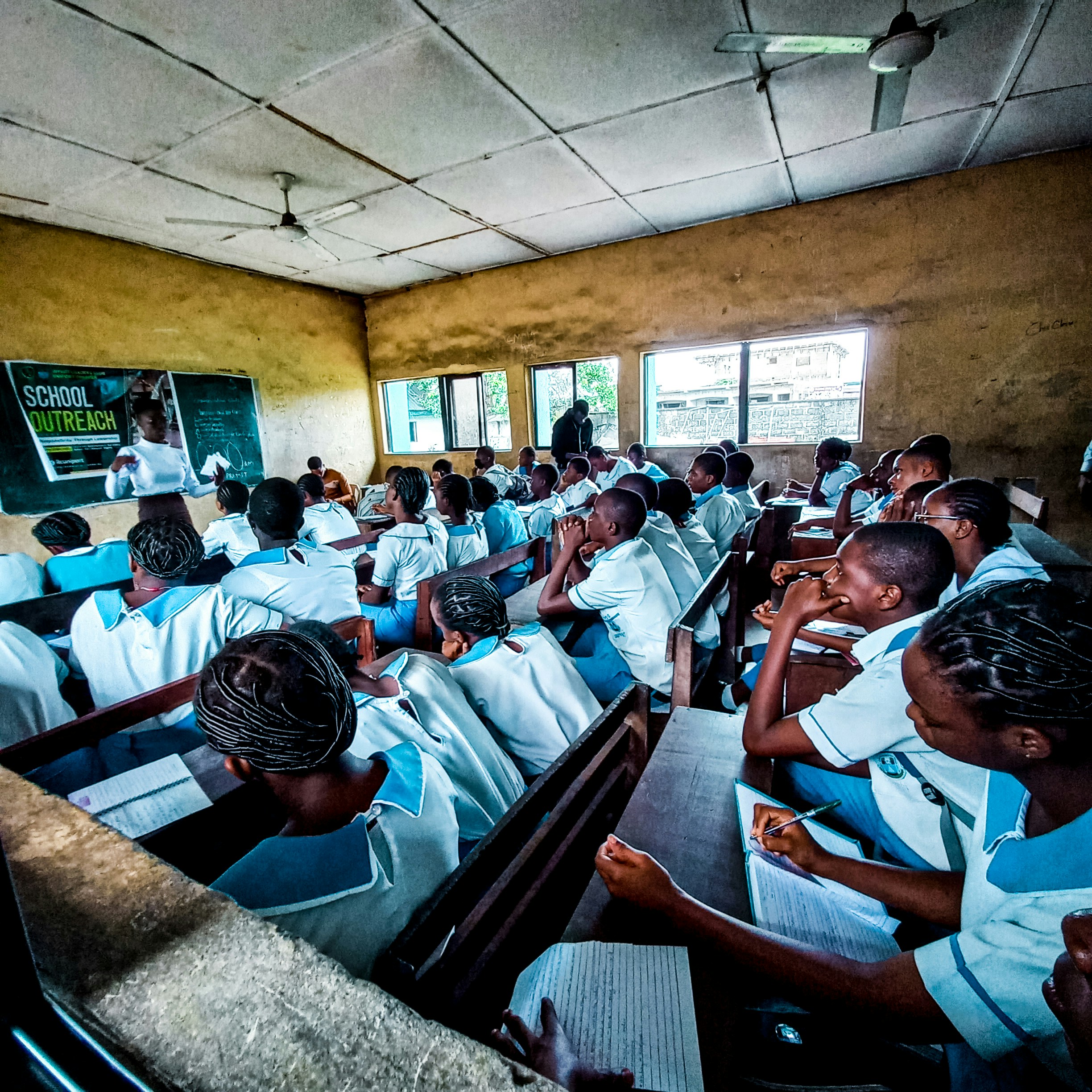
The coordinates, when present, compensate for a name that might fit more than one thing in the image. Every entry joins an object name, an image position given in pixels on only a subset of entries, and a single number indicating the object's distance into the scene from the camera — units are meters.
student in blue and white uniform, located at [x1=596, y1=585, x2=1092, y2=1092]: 0.64
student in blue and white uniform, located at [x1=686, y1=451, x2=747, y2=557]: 3.97
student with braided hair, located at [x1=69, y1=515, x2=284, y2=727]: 1.78
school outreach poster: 5.10
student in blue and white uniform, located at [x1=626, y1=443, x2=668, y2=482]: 5.77
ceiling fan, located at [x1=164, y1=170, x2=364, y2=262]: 4.55
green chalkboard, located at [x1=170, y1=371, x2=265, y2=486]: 6.34
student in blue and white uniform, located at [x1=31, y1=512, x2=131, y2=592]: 2.79
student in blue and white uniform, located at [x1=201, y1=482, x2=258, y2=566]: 3.68
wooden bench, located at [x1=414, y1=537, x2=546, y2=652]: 2.54
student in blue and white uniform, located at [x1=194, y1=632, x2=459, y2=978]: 0.75
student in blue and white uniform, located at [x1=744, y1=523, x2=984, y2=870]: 1.11
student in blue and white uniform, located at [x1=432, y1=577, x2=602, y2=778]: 1.63
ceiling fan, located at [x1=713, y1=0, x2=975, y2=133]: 2.60
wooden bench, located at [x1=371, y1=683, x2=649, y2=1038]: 0.70
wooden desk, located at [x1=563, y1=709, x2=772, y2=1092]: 0.74
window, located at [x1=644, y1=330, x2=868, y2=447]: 5.73
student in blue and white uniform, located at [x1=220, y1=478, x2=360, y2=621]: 2.38
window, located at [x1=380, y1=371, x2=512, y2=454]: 7.89
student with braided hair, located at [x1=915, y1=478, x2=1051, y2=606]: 2.00
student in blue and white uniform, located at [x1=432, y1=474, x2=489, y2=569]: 3.38
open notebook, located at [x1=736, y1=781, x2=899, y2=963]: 0.86
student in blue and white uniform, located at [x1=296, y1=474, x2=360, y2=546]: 3.84
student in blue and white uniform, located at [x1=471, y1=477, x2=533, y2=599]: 3.72
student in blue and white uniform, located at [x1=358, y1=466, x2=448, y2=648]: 3.10
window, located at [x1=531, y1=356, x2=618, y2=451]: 6.97
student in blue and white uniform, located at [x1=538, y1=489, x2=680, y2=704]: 2.28
